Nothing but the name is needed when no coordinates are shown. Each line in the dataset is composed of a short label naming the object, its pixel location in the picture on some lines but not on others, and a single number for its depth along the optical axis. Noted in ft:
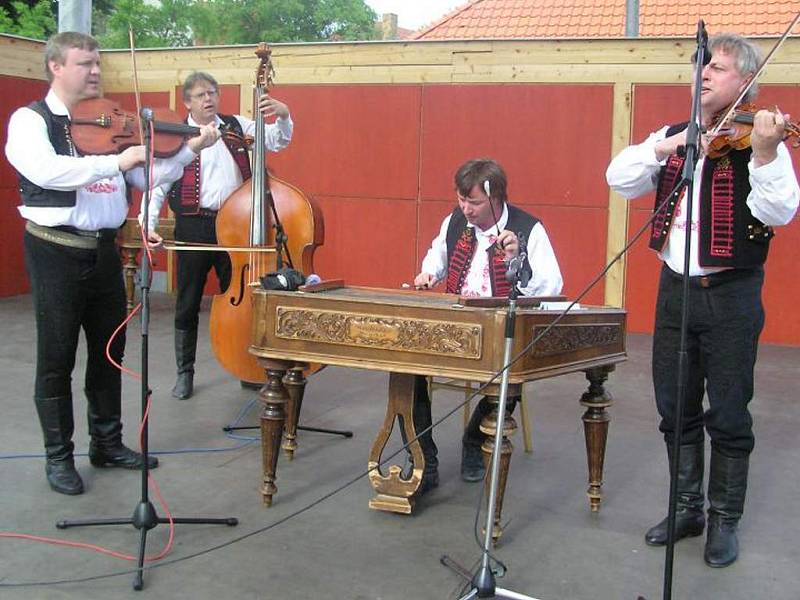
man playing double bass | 17.16
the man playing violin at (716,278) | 10.04
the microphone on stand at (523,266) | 12.26
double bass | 14.84
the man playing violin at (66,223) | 11.44
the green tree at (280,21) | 87.71
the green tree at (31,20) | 59.00
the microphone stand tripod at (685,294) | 8.02
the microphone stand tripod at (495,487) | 9.00
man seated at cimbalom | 12.32
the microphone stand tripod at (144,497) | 9.91
